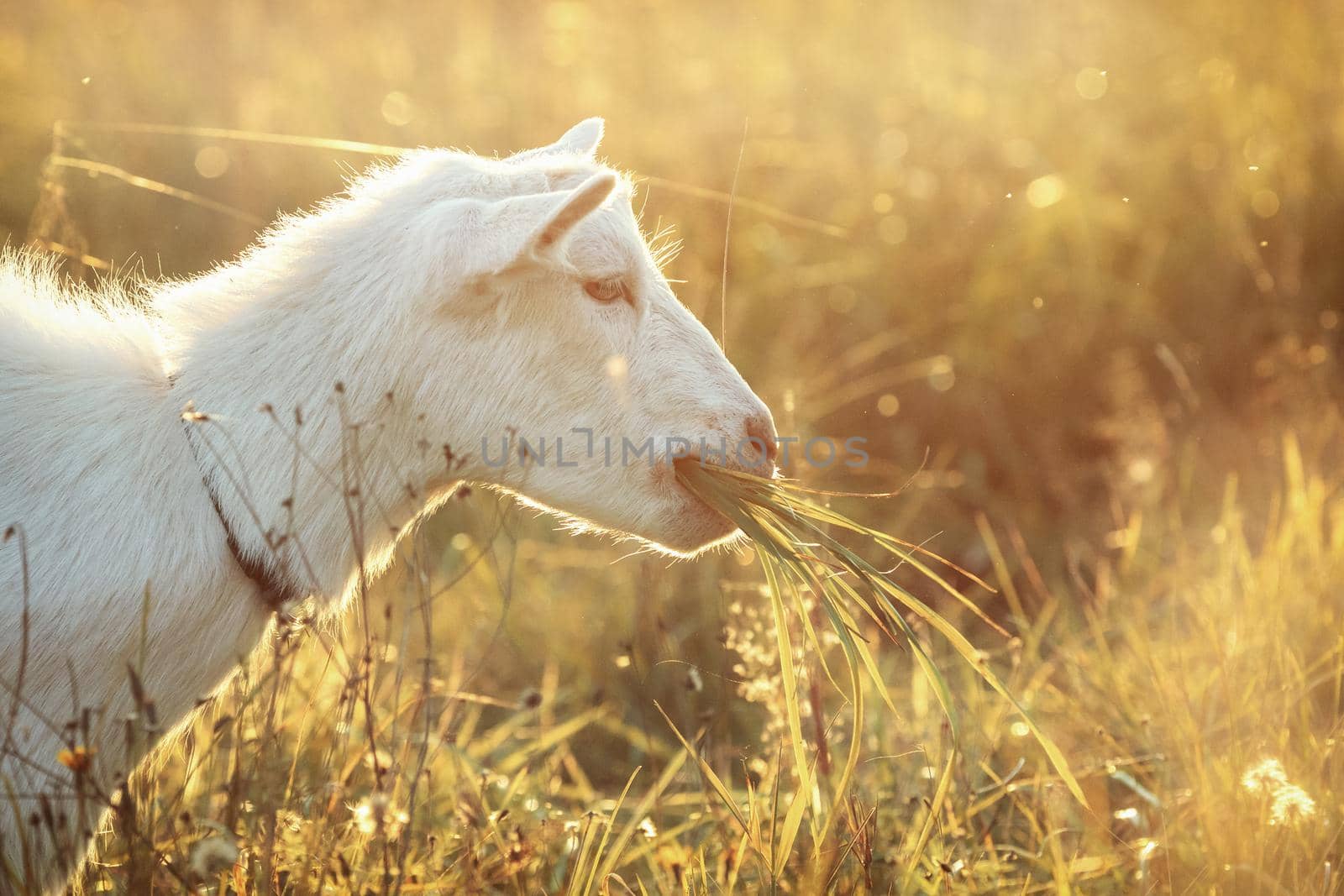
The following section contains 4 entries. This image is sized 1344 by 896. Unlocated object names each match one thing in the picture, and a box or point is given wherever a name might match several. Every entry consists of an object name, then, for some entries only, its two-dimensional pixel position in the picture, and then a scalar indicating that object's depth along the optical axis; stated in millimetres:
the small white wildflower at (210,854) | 3508
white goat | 4363
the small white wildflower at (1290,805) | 5324
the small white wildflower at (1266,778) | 5609
